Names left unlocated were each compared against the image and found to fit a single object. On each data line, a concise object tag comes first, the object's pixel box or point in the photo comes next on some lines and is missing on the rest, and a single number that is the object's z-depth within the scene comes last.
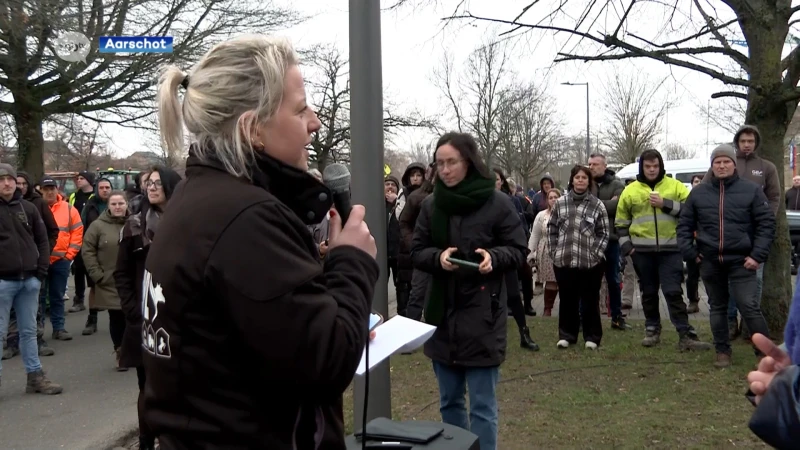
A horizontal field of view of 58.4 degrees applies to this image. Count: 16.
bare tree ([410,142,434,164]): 42.38
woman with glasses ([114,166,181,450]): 4.76
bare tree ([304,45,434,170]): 27.25
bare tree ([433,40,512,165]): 30.25
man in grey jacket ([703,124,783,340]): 6.87
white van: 18.52
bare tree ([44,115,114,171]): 17.67
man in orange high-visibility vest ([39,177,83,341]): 8.70
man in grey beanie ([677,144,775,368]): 6.08
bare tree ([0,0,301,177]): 13.94
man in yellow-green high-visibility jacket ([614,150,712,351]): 7.19
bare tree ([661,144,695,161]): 55.06
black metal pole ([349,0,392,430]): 3.84
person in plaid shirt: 7.35
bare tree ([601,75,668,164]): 34.41
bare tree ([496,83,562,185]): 31.64
